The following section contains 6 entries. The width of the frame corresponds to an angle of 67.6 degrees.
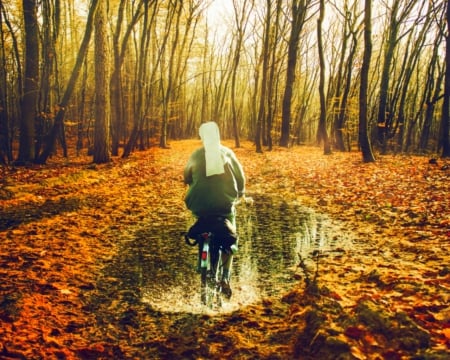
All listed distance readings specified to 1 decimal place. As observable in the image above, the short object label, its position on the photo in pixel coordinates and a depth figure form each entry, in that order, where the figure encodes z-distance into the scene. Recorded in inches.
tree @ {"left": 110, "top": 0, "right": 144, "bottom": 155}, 633.2
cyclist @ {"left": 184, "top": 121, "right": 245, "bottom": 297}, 149.6
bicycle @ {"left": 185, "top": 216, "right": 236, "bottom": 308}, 152.0
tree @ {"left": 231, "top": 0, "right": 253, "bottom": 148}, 946.7
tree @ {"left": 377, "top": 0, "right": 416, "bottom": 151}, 749.3
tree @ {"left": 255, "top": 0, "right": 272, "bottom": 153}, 820.6
